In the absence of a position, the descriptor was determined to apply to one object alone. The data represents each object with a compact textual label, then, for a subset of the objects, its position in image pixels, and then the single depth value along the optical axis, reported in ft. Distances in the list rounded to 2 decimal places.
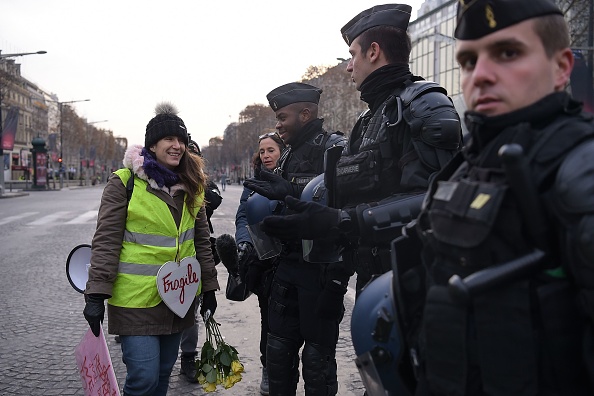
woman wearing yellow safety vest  9.44
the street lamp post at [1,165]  100.78
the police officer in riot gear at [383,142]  6.93
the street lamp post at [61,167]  157.71
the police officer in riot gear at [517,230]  3.62
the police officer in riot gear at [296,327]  10.32
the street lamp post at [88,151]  275.16
